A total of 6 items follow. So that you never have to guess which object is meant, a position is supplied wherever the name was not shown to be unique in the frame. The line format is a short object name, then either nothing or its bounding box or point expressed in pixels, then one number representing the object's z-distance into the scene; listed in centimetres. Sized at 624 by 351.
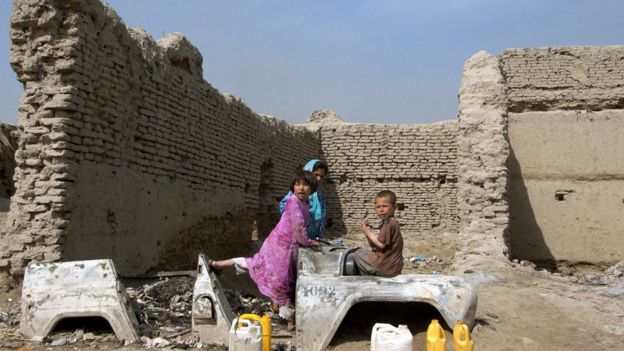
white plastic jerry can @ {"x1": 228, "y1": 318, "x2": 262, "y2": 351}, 342
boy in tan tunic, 420
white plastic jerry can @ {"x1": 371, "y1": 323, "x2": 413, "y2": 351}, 315
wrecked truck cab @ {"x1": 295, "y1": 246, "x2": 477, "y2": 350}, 386
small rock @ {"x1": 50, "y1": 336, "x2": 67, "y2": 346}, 403
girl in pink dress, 453
